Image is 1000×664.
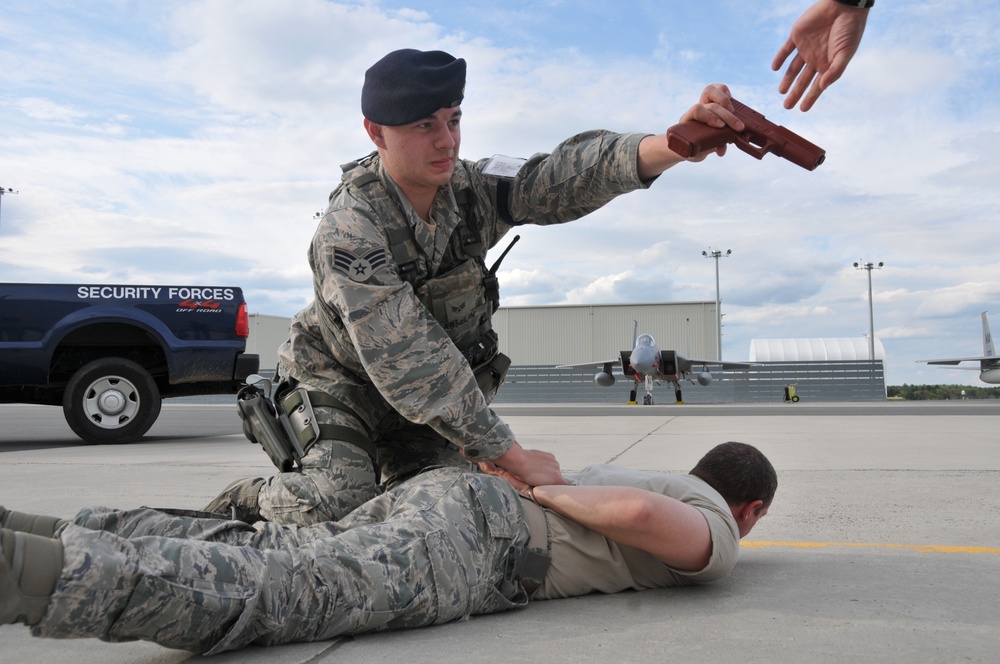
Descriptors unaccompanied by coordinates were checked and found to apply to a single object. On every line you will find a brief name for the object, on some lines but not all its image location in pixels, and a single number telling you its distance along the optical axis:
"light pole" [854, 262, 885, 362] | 60.50
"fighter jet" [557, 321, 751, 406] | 33.12
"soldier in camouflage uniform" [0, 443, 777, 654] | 1.65
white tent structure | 68.19
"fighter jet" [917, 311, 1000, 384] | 39.38
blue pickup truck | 8.24
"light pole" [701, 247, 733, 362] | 58.41
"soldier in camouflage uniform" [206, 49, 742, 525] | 2.67
